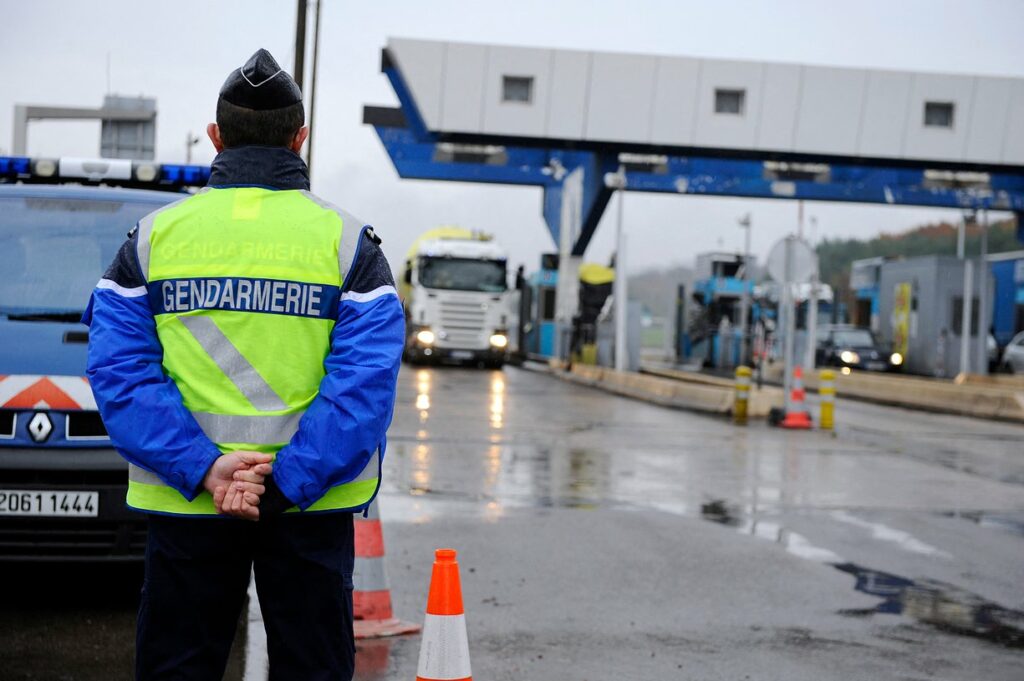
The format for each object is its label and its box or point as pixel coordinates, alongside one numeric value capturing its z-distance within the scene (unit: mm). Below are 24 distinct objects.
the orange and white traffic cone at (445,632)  3531
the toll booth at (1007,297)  45781
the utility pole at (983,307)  37594
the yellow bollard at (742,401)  20375
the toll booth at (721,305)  49812
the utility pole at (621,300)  31359
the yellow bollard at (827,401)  19344
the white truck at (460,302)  36688
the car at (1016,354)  40375
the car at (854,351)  41875
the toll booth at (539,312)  47812
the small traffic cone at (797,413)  19531
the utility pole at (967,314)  39312
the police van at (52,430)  5762
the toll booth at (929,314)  41312
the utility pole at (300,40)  22781
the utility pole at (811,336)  38062
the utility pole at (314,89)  31016
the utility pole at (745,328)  43719
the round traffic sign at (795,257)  19078
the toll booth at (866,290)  48594
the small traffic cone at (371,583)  6109
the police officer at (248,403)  3027
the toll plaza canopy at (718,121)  33719
